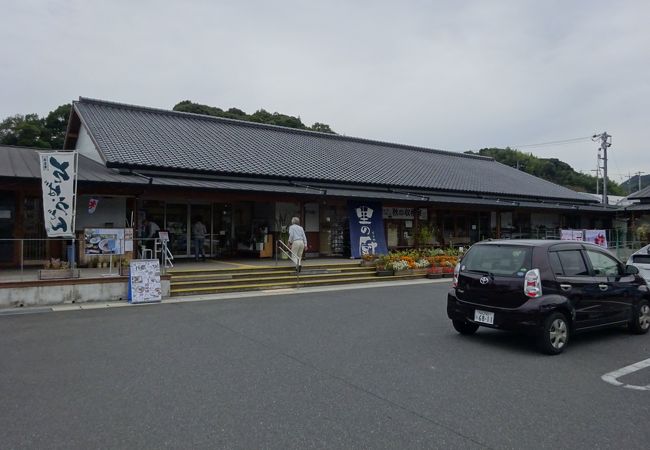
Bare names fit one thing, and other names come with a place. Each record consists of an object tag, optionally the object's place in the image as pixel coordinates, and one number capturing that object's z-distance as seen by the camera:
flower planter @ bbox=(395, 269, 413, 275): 15.34
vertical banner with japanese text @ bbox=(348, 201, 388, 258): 17.70
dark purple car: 6.06
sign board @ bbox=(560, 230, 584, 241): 19.45
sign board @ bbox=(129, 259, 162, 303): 10.34
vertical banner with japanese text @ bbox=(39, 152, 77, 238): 9.99
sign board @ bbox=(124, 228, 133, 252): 11.39
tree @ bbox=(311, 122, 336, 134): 49.36
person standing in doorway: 15.62
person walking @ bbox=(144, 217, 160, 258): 14.90
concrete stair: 11.77
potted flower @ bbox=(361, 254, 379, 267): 15.66
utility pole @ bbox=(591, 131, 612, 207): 33.74
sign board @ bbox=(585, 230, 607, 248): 20.19
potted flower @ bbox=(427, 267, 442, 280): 15.73
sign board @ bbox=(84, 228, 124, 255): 10.86
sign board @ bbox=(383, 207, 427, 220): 20.56
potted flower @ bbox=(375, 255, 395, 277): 15.14
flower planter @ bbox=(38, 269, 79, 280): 10.08
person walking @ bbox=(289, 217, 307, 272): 13.61
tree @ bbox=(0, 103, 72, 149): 30.41
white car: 9.03
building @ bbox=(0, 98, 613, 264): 13.62
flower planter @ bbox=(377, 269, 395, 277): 15.09
